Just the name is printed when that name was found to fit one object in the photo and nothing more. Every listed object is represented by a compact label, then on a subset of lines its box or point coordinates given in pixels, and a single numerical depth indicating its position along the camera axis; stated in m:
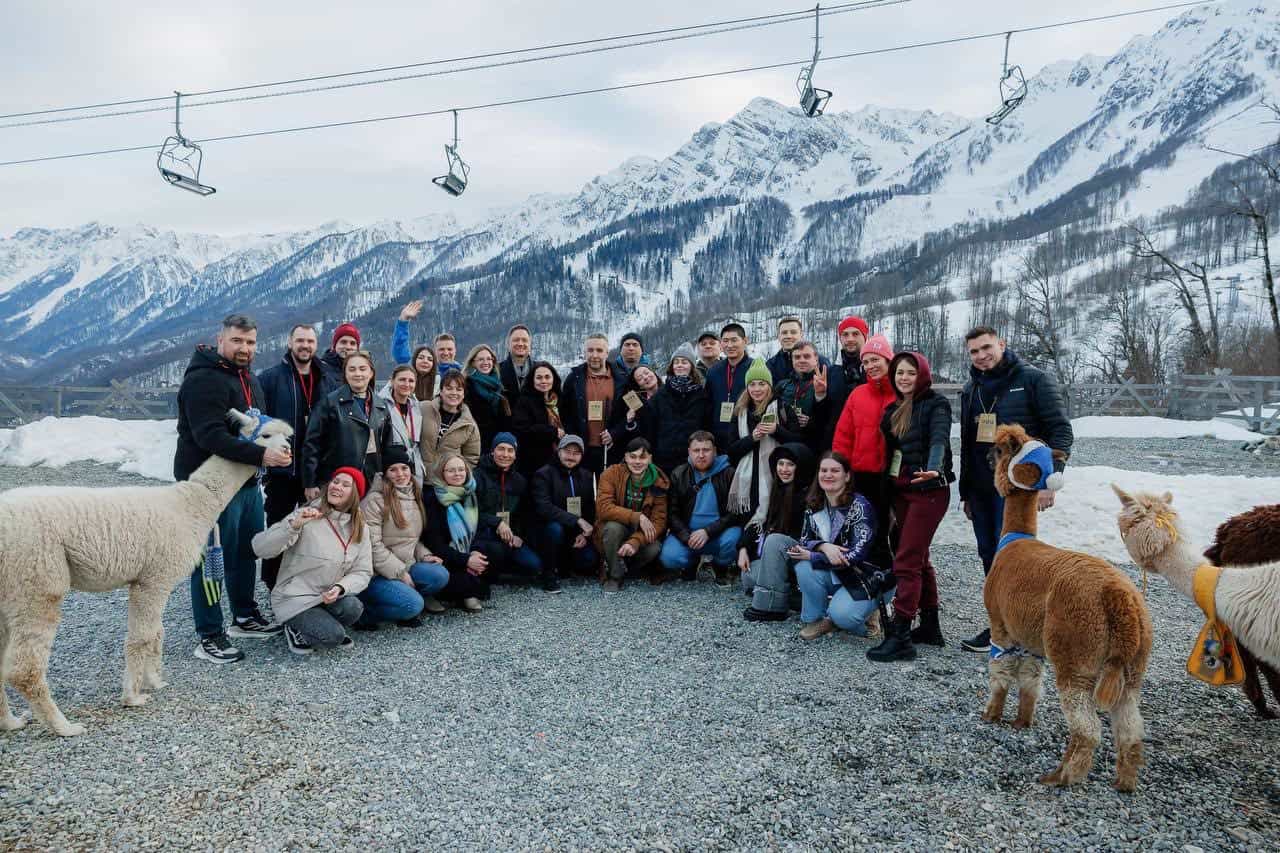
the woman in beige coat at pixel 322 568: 4.75
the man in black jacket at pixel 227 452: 4.30
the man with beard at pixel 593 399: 7.12
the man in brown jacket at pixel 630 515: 6.48
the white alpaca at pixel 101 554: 3.45
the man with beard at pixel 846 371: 6.05
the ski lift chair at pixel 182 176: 9.55
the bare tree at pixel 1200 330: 31.52
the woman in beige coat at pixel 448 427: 6.18
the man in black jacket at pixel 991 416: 4.65
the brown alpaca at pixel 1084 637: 2.94
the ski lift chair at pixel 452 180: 10.41
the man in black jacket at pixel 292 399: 5.38
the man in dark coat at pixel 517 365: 7.14
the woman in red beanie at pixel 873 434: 5.14
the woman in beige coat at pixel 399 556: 5.27
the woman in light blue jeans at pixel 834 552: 5.05
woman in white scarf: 6.04
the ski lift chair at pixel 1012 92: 8.53
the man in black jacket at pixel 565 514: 6.56
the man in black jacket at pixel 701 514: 6.41
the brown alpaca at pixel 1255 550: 3.85
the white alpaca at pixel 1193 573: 3.05
